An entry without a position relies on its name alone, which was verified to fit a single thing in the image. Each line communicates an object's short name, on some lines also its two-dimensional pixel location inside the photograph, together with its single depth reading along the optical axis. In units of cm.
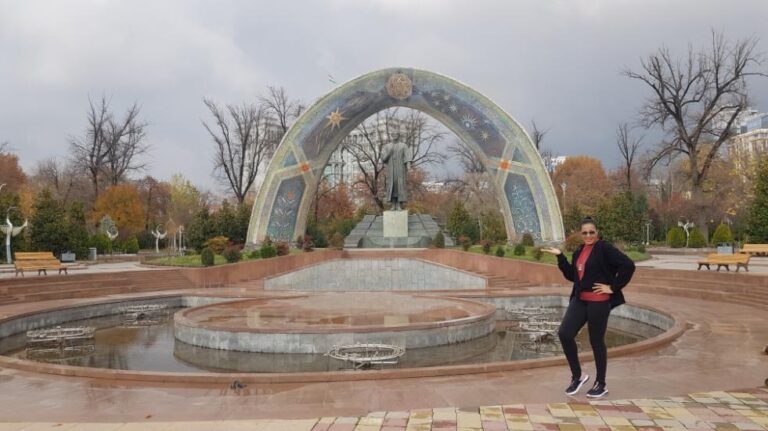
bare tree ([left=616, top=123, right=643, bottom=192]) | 4481
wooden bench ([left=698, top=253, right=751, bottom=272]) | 1555
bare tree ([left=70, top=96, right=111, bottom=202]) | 4206
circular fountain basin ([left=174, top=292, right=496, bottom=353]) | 887
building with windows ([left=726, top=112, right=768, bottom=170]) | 3622
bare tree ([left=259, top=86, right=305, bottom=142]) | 4125
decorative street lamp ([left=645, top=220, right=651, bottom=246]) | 4021
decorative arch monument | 2639
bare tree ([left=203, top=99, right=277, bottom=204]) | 4106
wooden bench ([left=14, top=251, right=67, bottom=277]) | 1709
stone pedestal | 2733
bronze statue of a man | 2759
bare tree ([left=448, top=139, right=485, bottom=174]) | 4756
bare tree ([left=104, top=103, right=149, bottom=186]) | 4306
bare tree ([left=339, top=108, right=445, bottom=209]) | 4156
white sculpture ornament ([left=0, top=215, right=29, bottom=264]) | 2469
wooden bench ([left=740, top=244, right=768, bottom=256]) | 1898
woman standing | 512
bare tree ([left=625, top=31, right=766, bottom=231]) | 3275
